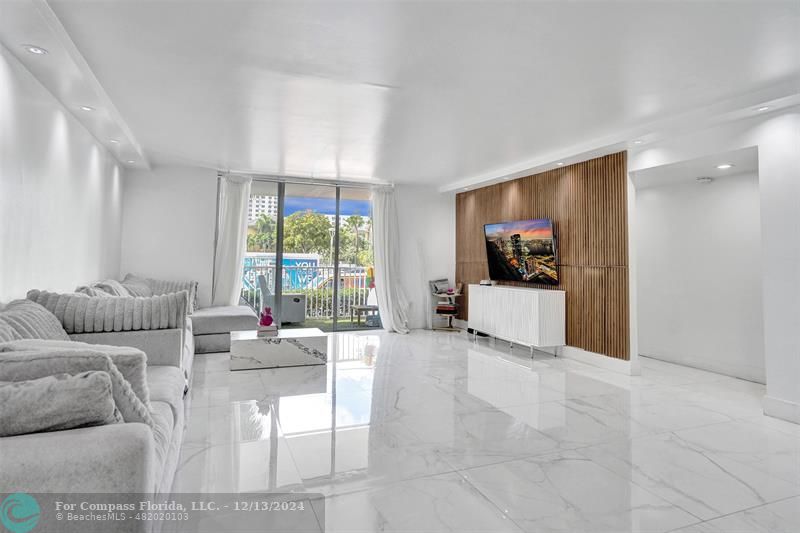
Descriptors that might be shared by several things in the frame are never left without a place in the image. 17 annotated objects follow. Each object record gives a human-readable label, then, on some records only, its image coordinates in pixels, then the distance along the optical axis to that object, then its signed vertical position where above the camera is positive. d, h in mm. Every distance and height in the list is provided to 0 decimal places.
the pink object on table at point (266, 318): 5191 -444
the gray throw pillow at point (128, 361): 1842 -351
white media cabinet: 5762 -434
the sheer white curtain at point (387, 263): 7840 +353
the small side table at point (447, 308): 7957 -452
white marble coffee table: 4863 -791
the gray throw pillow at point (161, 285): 6052 -80
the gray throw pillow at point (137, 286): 5559 -89
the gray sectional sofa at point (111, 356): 1268 -495
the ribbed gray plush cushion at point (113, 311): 2977 -229
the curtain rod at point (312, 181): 7254 +1747
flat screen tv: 6082 +507
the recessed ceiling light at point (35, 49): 2717 +1453
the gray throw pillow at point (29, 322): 2367 -254
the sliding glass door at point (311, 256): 7426 +458
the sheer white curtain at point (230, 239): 6941 +667
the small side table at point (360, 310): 8094 -530
